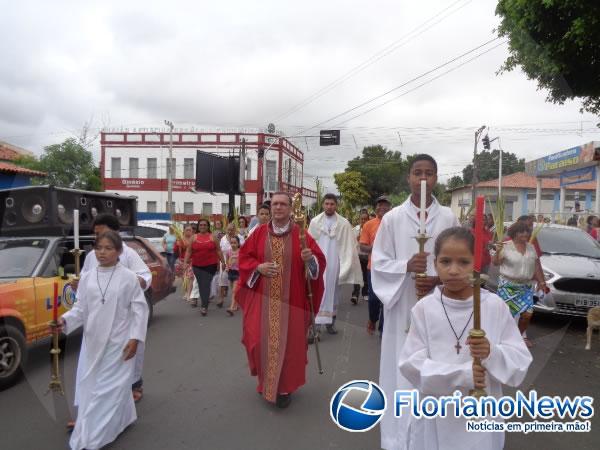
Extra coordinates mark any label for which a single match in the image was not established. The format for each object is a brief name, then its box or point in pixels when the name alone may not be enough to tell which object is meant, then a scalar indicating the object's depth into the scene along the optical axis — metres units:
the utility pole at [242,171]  20.91
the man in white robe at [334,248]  7.12
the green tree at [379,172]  46.06
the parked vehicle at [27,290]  4.88
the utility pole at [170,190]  31.87
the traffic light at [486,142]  26.53
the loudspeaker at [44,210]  6.23
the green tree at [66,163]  24.14
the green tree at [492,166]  55.78
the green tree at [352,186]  38.72
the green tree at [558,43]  6.59
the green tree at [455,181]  68.03
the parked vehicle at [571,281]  7.04
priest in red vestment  4.36
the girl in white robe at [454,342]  2.15
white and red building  41.53
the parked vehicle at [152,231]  15.73
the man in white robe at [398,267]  3.26
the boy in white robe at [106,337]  3.41
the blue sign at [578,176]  18.62
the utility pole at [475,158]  28.75
